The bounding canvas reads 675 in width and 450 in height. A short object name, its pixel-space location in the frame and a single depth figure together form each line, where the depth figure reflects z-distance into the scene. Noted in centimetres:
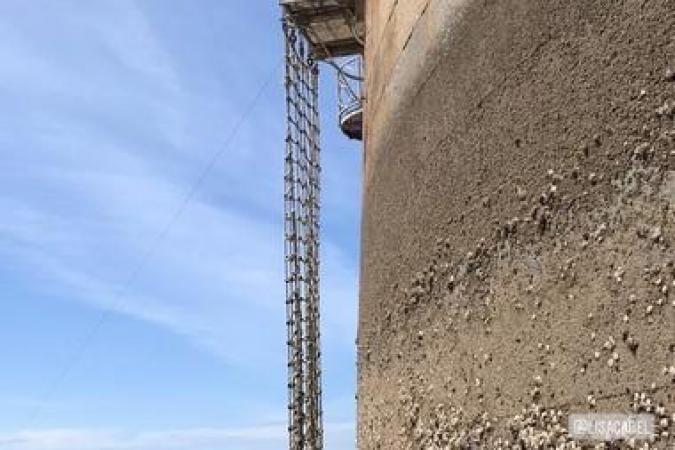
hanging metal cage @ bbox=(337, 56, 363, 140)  2016
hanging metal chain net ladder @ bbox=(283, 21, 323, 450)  2170
